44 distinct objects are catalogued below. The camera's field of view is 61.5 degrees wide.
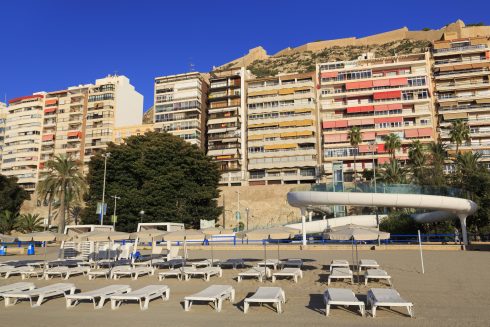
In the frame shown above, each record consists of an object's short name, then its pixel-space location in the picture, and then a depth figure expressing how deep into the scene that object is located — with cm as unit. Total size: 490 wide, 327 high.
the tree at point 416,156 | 5819
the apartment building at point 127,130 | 8688
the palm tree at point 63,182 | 5031
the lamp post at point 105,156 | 4122
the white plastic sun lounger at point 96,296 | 1041
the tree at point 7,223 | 5434
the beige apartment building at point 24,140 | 9275
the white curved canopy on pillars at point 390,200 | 2955
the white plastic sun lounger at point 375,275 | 1363
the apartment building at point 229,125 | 8131
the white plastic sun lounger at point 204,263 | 1816
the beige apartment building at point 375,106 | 7244
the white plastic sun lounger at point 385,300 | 902
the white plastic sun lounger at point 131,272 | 1595
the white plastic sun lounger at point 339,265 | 1638
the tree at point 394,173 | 5865
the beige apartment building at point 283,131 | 7806
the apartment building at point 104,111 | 8869
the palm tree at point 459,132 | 5906
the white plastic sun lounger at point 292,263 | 1744
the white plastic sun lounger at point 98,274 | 1605
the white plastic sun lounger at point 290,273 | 1427
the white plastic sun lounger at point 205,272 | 1510
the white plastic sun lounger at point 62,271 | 1608
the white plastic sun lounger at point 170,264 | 1891
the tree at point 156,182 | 5131
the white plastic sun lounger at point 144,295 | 1018
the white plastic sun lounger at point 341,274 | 1392
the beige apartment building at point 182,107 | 8312
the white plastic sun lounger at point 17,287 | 1139
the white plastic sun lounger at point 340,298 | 930
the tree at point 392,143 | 6350
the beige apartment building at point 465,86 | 7025
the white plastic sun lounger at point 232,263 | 1822
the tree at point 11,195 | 7019
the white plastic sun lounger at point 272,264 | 1722
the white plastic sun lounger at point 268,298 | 963
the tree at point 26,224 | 5488
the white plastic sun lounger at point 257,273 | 1449
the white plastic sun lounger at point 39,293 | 1065
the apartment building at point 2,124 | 10040
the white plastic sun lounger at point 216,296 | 988
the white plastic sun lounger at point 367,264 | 1603
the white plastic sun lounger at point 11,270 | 1641
